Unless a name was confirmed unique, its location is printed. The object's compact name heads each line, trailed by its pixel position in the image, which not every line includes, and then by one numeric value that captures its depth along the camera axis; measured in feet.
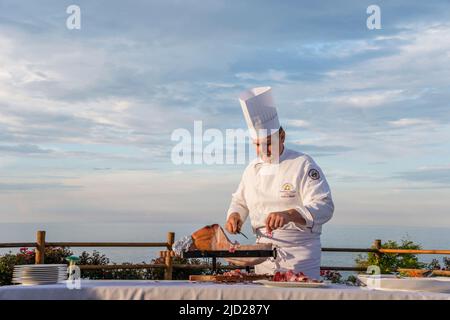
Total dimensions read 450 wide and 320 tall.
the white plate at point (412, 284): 11.82
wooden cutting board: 12.49
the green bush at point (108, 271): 41.88
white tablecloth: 11.16
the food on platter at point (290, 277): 11.85
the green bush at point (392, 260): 41.39
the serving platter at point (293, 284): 11.57
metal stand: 12.96
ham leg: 13.43
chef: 14.56
